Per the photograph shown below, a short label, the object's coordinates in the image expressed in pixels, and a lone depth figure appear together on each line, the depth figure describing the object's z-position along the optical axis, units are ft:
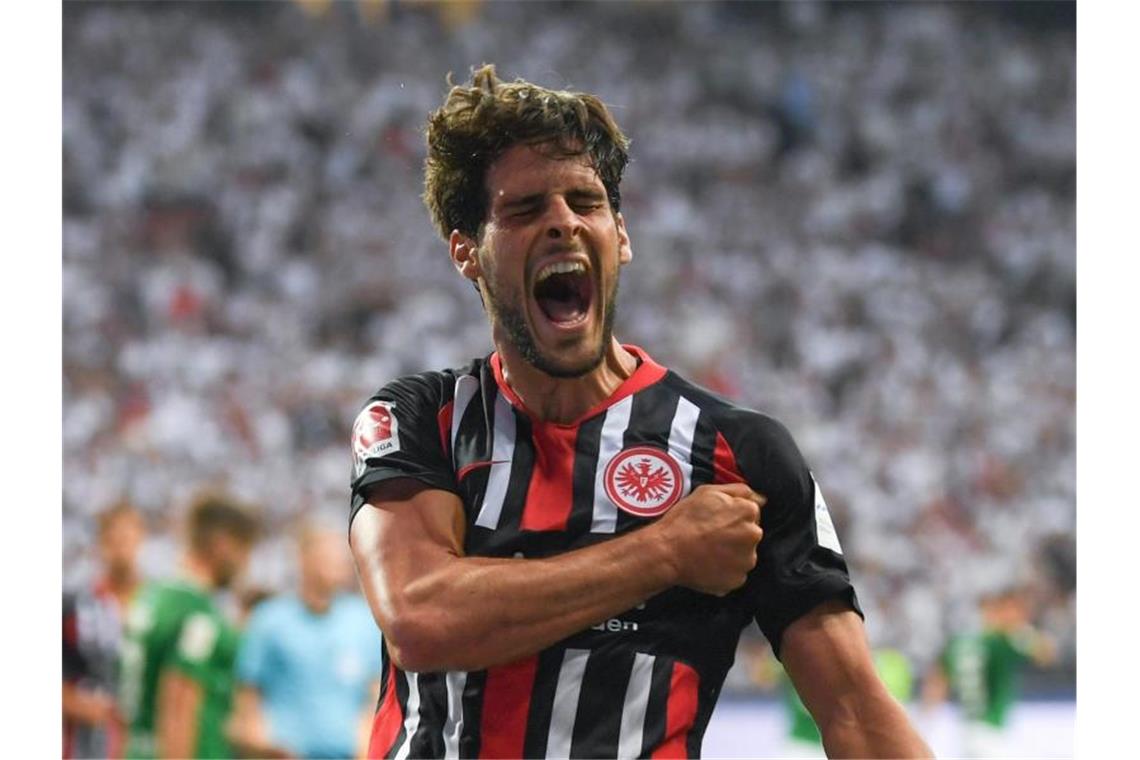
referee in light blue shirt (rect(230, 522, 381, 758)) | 37.65
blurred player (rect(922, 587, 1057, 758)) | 53.11
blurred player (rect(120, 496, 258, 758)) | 38.99
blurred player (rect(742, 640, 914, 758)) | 50.72
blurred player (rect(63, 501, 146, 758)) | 47.09
